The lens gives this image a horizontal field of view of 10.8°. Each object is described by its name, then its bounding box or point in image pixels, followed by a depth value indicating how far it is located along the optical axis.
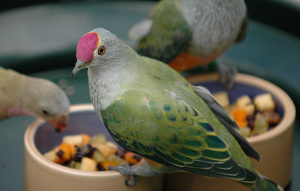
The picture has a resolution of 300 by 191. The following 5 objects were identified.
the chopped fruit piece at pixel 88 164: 1.33
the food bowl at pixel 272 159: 1.34
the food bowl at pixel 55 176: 1.29
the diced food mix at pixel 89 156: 1.33
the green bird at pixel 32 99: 1.38
